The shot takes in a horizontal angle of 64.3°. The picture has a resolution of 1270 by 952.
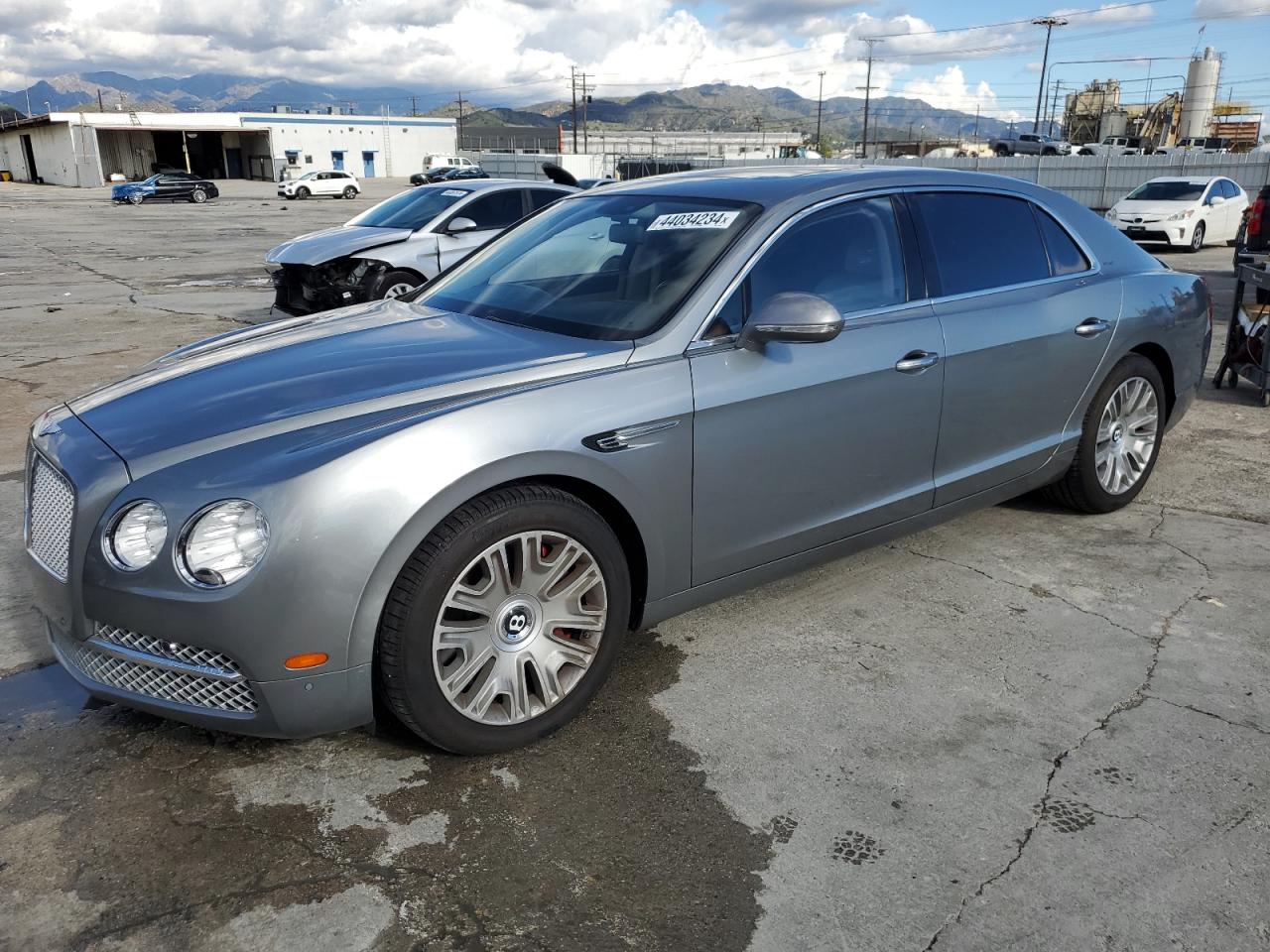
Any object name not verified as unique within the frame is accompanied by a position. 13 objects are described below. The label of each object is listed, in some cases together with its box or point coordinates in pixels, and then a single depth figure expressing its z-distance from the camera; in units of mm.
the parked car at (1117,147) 44906
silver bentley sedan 2580
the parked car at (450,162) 56625
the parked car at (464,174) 44688
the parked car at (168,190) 44562
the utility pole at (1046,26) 75188
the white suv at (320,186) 48938
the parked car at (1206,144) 55566
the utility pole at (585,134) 82600
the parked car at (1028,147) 48344
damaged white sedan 9992
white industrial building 66625
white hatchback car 18484
